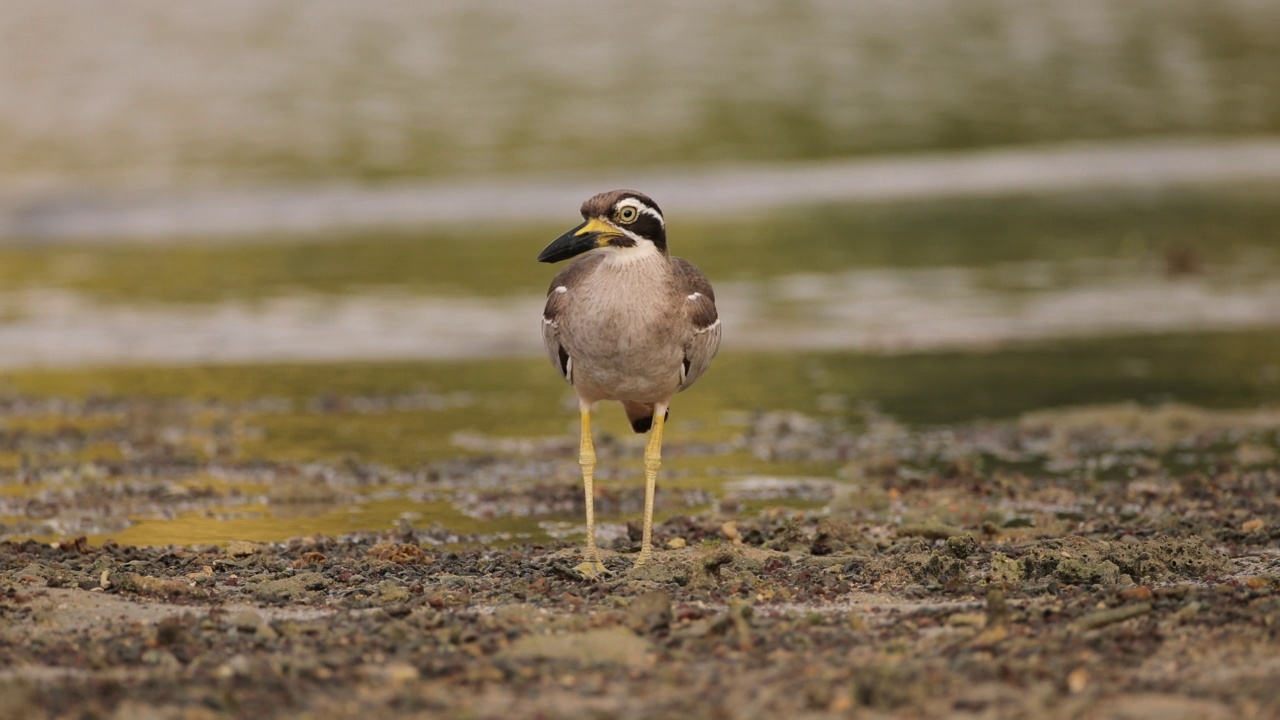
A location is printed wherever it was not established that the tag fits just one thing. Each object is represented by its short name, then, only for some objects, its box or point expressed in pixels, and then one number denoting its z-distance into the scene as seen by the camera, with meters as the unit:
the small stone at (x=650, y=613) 16.98
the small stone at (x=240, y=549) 21.69
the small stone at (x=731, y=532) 22.40
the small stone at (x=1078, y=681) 14.62
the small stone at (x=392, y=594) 18.75
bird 20.84
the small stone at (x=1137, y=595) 17.19
